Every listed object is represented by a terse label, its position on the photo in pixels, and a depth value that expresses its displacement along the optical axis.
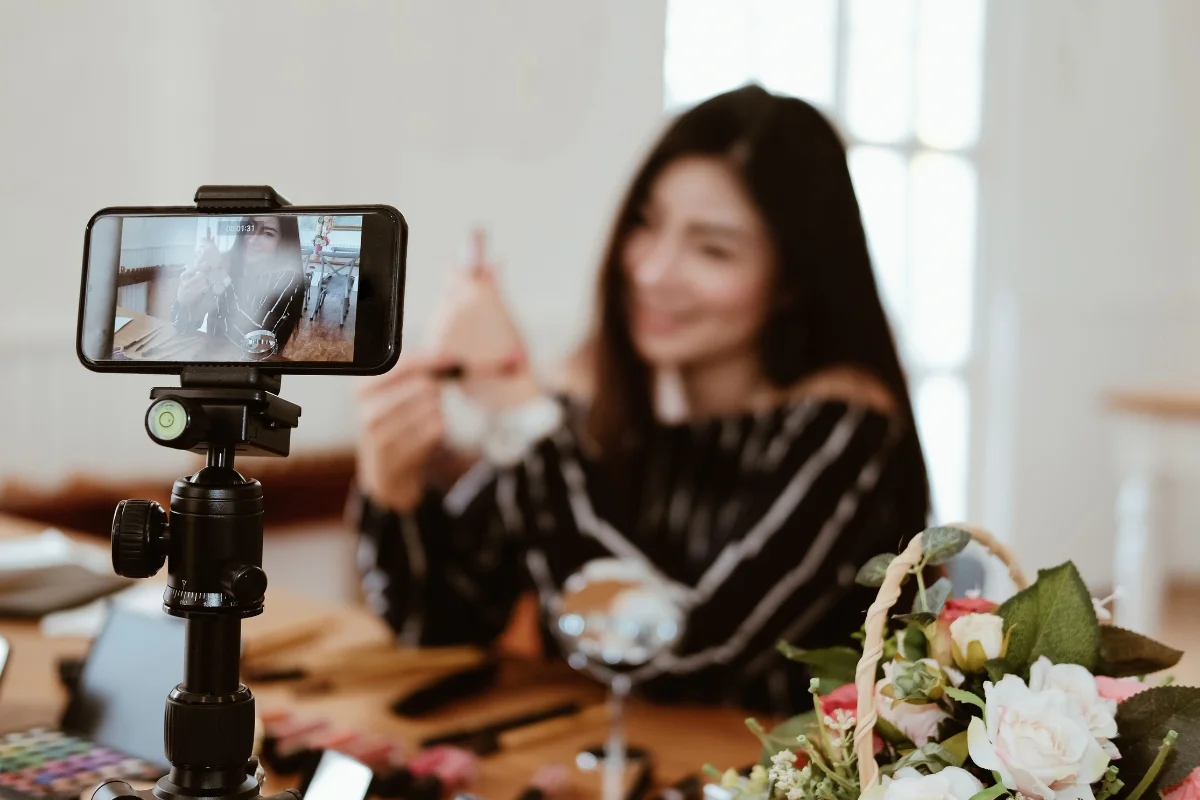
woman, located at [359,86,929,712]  1.21
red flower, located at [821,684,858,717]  0.49
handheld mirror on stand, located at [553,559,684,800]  0.88
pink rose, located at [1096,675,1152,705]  0.46
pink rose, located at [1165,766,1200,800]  0.43
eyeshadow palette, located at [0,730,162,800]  0.65
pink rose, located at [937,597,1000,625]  0.49
